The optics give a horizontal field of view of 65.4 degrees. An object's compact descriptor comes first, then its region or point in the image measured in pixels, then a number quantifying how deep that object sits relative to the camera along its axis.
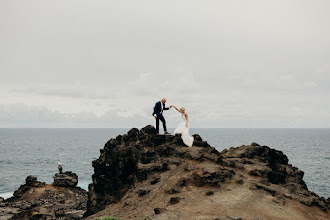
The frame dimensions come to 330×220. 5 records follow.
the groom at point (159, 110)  25.38
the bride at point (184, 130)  24.73
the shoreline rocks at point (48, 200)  34.01
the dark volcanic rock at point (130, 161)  22.88
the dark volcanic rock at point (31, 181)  49.56
